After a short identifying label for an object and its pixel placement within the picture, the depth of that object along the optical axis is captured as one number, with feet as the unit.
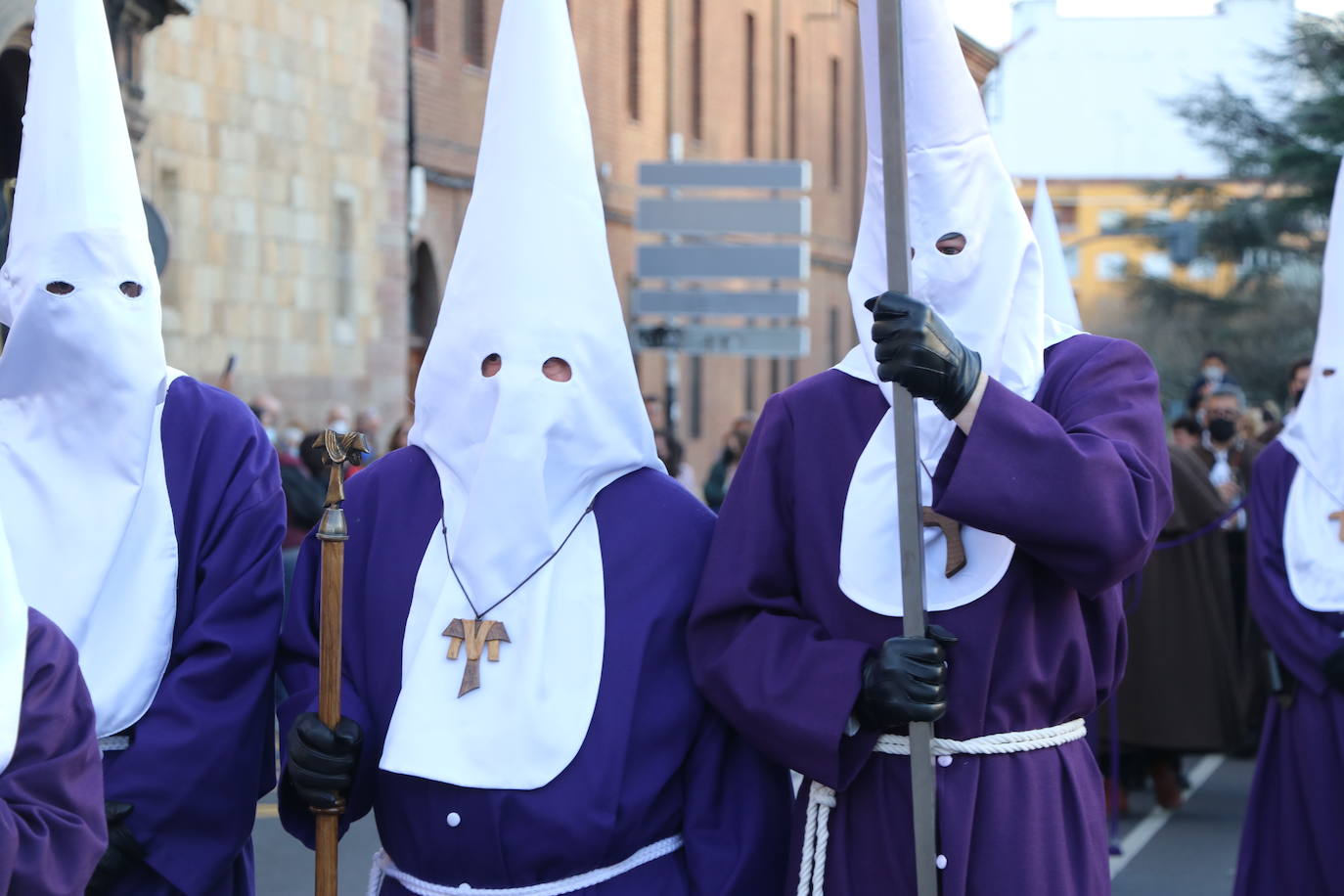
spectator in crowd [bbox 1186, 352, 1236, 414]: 45.80
